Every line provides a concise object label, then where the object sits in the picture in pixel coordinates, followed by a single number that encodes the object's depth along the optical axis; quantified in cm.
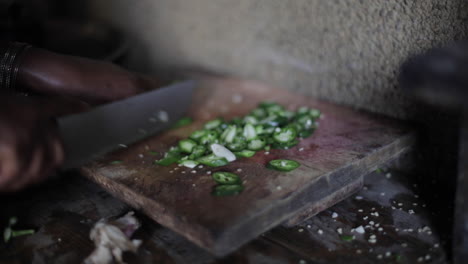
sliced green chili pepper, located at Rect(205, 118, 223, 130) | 138
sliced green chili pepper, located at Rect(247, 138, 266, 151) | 120
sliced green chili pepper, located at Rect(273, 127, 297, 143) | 122
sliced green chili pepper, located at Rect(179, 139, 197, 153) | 123
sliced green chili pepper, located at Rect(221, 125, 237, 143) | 125
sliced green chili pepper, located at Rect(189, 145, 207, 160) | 117
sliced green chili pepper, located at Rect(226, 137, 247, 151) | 120
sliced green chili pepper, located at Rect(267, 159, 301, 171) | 107
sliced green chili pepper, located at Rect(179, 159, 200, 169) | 113
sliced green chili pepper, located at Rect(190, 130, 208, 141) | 129
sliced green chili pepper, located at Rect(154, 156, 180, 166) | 117
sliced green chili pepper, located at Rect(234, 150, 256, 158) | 117
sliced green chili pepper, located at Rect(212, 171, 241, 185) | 103
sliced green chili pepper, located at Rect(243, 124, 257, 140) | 125
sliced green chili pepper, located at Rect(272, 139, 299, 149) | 120
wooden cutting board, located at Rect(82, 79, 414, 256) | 90
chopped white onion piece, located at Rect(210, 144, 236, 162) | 115
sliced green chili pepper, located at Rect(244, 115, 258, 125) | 134
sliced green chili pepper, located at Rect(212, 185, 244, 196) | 98
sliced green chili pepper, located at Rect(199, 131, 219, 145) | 125
